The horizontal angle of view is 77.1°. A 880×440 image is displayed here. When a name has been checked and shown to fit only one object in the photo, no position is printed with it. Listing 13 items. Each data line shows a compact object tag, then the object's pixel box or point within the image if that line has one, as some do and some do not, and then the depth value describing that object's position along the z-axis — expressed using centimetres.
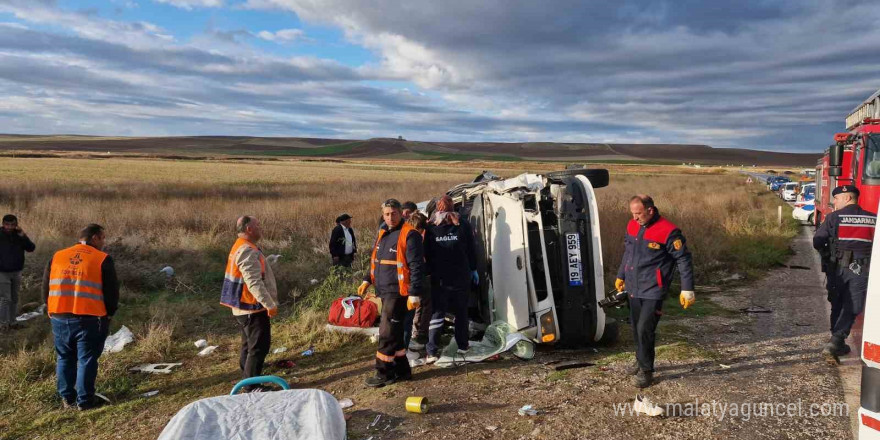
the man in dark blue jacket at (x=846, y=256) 496
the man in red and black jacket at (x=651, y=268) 448
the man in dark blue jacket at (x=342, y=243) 901
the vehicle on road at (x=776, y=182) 3818
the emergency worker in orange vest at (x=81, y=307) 463
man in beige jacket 482
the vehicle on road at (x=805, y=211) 1806
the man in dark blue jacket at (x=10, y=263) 680
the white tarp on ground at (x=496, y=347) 538
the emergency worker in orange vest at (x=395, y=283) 489
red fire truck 832
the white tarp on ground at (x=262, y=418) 282
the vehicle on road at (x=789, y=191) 2856
